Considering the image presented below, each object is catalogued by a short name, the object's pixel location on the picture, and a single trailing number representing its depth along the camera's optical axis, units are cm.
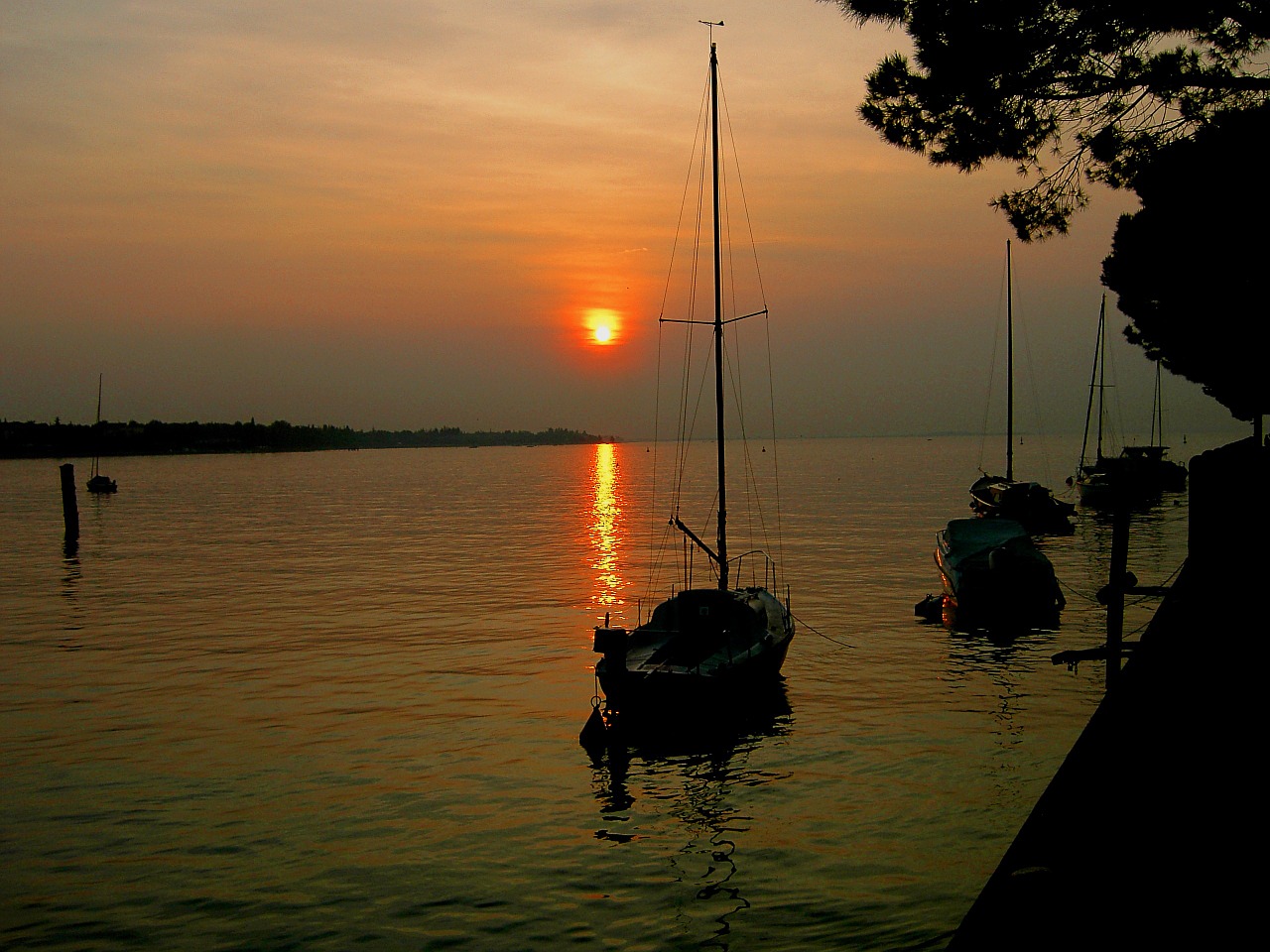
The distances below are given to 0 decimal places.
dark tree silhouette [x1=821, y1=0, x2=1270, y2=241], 1205
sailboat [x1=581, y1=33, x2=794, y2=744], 1942
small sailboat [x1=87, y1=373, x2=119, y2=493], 11000
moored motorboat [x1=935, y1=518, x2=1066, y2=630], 3162
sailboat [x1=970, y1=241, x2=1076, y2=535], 6322
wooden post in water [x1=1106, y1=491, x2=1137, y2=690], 1426
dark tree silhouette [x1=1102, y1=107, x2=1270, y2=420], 1459
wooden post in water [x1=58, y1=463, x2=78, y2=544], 6081
